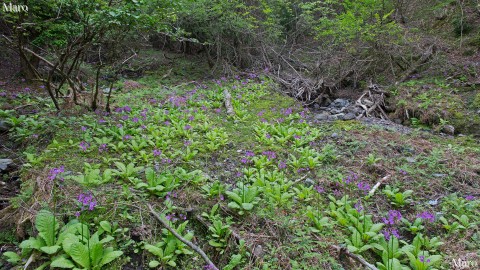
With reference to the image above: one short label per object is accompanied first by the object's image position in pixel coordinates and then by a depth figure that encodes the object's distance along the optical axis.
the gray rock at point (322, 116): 6.84
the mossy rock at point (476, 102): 6.88
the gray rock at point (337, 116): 7.02
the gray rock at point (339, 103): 8.61
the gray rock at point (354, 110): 7.58
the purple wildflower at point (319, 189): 3.72
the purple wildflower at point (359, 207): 3.45
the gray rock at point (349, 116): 7.14
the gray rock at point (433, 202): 3.66
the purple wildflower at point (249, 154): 4.57
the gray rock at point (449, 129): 6.32
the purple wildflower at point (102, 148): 4.29
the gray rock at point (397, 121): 7.36
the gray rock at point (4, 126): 5.06
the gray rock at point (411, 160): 4.57
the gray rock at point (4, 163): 4.14
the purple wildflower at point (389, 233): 2.96
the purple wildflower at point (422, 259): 2.63
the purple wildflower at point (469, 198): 3.55
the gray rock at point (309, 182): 4.03
